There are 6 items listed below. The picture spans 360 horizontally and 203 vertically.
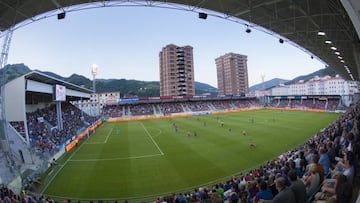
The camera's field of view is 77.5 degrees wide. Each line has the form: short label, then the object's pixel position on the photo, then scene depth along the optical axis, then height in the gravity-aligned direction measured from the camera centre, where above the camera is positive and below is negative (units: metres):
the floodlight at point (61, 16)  14.19 +5.82
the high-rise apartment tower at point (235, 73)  166.00 +21.26
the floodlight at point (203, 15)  15.27 +5.98
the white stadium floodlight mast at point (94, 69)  52.02 +8.55
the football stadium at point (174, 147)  7.14 -4.17
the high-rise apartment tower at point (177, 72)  126.69 +17.82
